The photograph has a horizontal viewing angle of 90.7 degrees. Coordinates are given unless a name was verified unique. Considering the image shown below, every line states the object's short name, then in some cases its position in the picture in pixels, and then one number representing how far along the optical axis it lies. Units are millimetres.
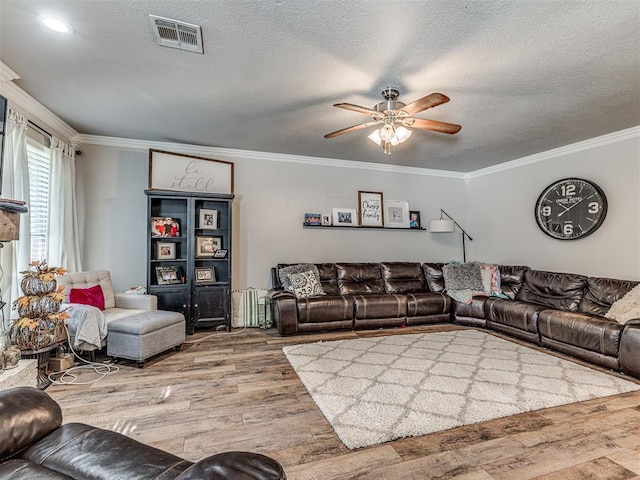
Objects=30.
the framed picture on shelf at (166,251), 4285
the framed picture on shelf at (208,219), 4520
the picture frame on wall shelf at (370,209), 5566
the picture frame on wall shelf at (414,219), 5857
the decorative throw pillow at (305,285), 4496
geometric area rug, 2166
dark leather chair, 802
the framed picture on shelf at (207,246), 4520
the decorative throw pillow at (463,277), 4965
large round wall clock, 4141
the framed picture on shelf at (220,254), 4523
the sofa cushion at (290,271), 4625
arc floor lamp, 5457
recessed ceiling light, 1999
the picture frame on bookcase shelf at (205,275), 4379
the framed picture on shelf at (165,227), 4199
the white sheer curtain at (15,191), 2688
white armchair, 2963
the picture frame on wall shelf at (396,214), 5746
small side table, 2592
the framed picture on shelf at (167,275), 4235
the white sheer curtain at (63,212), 3447
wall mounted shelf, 5258
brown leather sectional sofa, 3166
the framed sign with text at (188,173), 4258
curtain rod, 3148
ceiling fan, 2785
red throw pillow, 3273
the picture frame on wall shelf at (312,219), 5180
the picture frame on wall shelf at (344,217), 5402
